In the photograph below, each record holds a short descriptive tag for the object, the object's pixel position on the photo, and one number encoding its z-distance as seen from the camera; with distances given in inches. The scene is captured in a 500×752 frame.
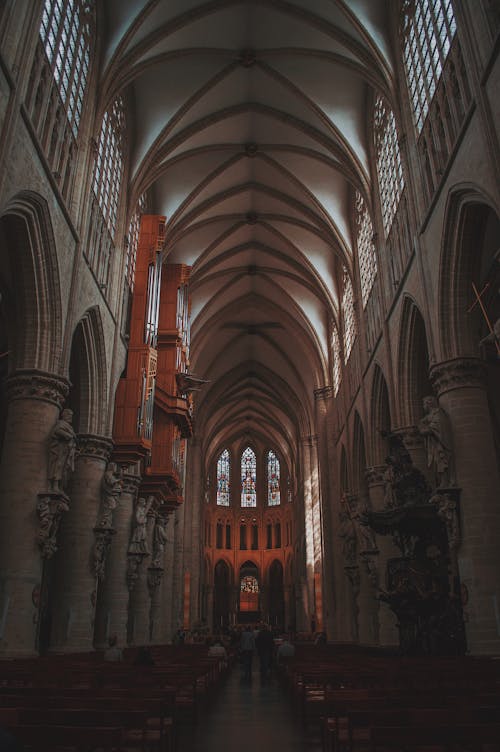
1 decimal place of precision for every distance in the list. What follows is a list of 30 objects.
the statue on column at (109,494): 689.6
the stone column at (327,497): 1253.7
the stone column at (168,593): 1170.6
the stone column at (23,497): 492.7
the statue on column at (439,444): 521.3
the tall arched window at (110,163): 770.8
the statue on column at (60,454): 541.0
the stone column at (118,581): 792.9
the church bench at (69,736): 145.9
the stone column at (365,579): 839.7
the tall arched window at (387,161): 770.8
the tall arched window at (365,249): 934.4
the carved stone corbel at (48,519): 520.4
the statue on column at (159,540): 1049.5
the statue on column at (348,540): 1058.7
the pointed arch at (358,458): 1064.2
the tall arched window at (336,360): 1258.6
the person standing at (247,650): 711.1
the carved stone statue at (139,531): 853.8
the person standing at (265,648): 805.0
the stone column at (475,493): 476.1
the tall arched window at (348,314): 1114.1
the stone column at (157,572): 1033.5
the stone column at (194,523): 1619.1
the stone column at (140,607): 937.5
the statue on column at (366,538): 840.9
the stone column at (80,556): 638.5
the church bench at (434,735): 144.2
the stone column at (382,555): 772.0
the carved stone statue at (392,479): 621.3
